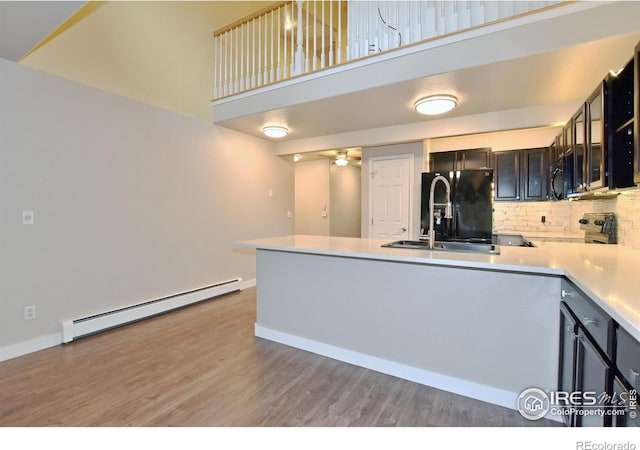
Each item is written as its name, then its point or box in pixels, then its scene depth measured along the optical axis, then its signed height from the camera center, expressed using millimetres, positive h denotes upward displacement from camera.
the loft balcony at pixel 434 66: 2348 +1390
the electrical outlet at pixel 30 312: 2682 -787
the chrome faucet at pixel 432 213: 2308 +53
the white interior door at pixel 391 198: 4883 +365
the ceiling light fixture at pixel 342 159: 6754 +1329
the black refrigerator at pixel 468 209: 4137 +158
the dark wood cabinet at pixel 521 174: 4254 +640
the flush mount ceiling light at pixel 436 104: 3172 +1212
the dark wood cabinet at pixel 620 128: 1702 +512
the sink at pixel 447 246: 2466 -218
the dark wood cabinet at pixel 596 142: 1869 +502
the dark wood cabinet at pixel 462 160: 4508 +892
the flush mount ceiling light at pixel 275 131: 4423 +1293
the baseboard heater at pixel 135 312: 2945 -1000
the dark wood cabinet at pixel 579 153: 2299 +522
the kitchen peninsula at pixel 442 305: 1814 -601
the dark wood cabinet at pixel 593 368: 963 -559
